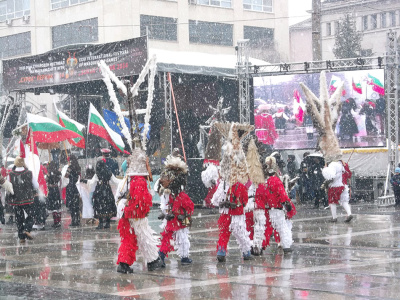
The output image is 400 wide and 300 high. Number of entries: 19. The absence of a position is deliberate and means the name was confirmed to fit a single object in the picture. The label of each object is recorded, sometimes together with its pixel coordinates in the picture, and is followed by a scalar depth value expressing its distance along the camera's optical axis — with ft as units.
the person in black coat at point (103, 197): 54.49
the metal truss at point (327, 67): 76.62
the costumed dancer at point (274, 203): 37.42
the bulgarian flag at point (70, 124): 64.80
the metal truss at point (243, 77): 79.97
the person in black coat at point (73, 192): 59.11
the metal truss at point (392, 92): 71.05
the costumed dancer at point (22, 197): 48.65
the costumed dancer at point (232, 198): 34.73
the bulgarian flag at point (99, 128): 61.82
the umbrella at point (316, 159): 73.73
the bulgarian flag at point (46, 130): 60.18
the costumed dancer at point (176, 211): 33.68
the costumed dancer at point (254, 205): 37.45
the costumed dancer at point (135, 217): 31.86
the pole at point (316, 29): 88.89
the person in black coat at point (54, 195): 59.52
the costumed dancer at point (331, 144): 55.21
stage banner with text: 72.08
